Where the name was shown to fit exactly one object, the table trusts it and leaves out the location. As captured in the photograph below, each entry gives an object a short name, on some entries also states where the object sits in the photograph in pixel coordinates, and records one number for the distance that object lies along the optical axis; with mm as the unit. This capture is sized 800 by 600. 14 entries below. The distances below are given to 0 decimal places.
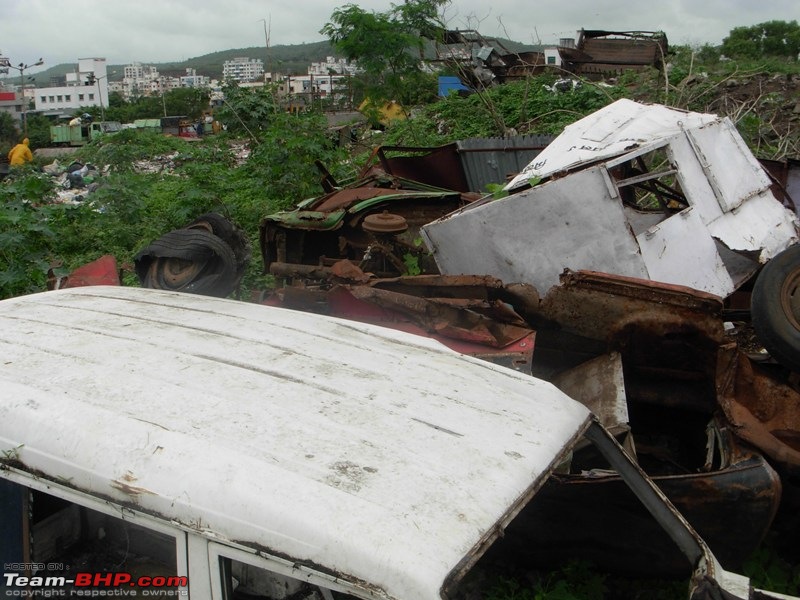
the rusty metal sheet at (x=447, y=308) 4082
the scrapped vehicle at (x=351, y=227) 6008
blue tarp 17688
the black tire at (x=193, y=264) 5203
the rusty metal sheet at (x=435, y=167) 8633
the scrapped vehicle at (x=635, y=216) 5027
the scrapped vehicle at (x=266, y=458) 1599
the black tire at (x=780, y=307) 4180
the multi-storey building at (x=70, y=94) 106812
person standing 13203
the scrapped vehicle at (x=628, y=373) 2807
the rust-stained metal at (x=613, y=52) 16969
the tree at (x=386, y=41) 13375
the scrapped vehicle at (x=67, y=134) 36344
